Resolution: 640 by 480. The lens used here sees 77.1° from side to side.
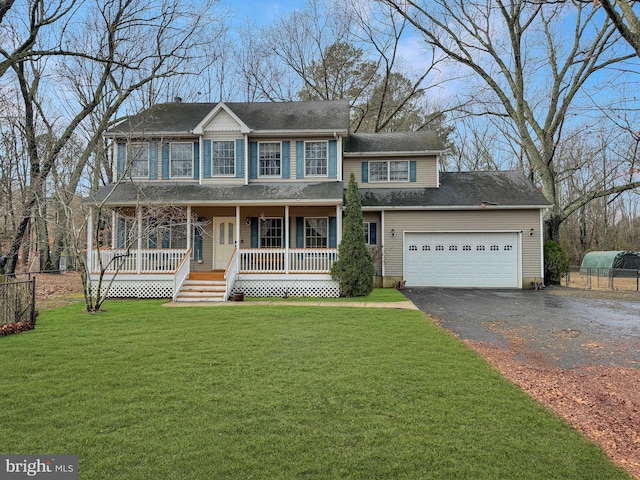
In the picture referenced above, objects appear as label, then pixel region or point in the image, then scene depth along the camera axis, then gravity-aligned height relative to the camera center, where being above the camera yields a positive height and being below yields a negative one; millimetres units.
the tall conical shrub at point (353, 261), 13664 -349
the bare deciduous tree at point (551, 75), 19672 +9075
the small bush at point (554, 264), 17391 -597
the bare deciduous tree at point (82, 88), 18859 +8903
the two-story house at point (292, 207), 14281 +1700
